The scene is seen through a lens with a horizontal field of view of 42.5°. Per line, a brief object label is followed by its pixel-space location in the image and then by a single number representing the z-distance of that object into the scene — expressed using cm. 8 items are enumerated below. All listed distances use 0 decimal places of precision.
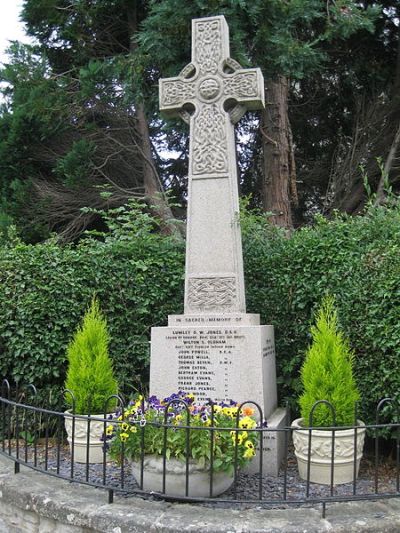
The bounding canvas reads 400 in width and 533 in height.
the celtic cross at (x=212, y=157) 548
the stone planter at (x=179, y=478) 371
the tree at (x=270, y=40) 844
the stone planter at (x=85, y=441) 498
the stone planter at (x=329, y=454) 435
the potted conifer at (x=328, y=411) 437
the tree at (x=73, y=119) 1056
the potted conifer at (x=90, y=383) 502
